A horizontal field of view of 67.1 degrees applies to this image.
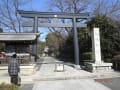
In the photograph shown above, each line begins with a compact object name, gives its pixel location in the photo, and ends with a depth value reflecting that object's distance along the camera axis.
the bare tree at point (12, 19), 15.78
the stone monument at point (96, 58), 7.37
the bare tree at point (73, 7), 17.90
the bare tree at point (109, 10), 15.35
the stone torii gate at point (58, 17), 9.56
